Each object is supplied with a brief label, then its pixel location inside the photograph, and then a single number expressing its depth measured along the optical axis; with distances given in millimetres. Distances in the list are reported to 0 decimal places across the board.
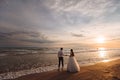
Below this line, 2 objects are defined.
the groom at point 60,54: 6839
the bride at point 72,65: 5863
